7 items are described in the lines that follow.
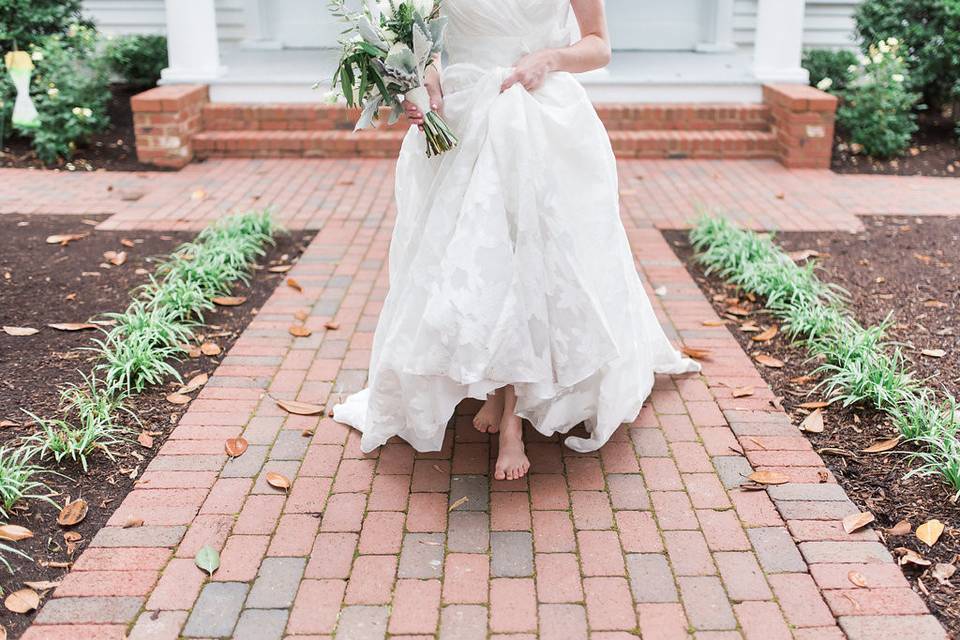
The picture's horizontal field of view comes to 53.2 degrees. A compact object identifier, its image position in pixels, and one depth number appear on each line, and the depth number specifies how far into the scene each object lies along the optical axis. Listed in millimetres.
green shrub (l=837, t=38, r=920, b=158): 7613
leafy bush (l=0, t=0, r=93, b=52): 7742
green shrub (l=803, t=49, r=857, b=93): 8844
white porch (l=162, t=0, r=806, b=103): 8094
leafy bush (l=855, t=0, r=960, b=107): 7887
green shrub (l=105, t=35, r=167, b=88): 9094
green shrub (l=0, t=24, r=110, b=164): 7426
